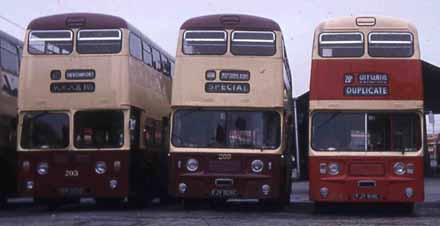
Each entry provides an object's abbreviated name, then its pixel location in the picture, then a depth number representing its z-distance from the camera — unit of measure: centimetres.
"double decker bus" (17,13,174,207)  1977
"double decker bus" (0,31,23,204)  2177
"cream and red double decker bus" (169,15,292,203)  1906
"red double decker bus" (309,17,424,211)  1831
